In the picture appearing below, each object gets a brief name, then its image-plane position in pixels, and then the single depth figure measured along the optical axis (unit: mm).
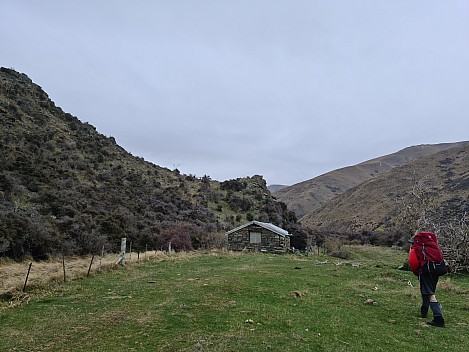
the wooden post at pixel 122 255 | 18206
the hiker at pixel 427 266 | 8424
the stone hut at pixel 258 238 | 39219
